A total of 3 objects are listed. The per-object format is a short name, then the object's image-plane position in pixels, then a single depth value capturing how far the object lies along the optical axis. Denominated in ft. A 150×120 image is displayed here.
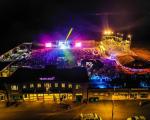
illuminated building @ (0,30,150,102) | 126.41
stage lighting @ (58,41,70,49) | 221.91
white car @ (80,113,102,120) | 106.20
